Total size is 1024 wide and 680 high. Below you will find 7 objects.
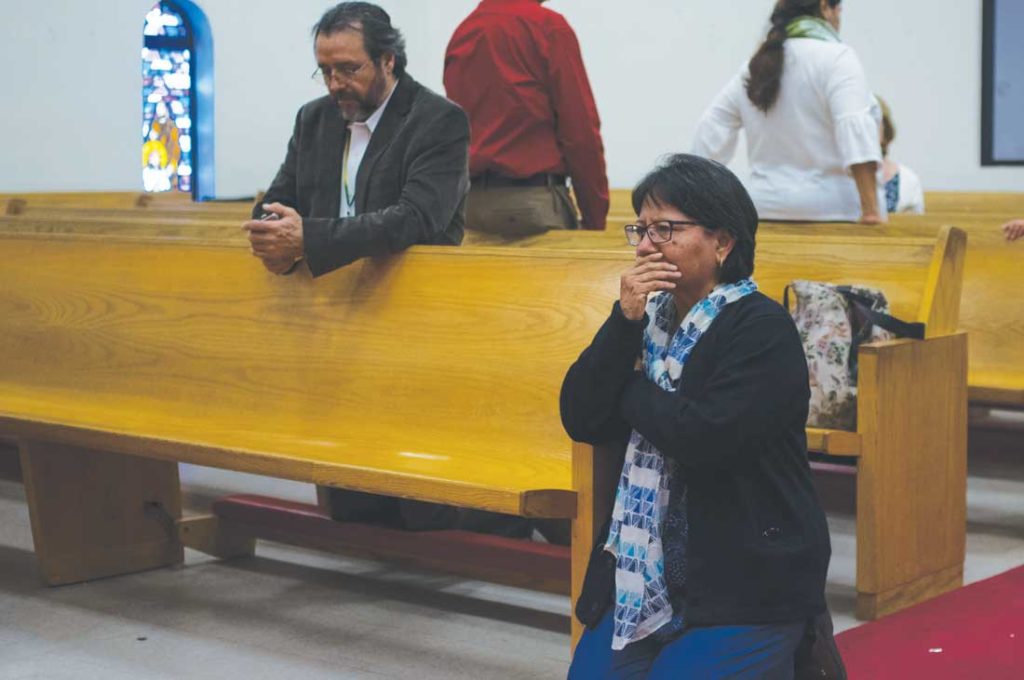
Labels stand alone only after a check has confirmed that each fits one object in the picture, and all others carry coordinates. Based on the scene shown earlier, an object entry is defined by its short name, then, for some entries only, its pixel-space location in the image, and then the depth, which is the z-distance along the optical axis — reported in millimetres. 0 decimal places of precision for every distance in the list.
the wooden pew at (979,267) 8229
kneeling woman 4010
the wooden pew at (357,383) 5969
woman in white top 8216
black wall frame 16485
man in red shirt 8648
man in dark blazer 6460
